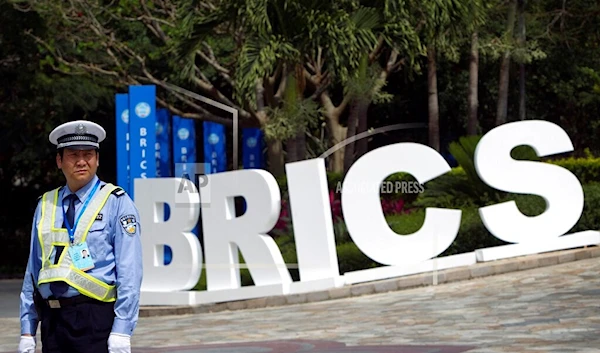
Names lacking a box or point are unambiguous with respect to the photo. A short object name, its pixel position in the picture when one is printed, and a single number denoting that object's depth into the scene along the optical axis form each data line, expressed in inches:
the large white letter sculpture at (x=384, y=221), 654.5
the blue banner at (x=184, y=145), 979.9
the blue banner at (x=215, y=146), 1022.4
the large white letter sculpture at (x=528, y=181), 672.4
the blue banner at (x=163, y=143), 989.1
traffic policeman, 222.1
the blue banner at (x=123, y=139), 793.6
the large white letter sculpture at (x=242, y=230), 647.8
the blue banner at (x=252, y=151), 1037.2
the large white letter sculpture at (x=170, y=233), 679.1
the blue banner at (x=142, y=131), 768.3
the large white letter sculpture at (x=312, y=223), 641.0
